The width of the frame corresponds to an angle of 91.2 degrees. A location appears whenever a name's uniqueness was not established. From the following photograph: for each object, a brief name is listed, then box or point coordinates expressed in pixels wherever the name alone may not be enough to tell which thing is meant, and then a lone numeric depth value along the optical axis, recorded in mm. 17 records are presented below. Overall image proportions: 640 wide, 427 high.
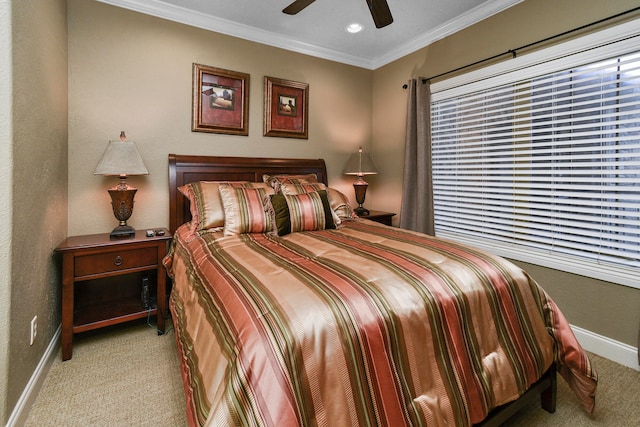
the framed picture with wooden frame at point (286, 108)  3338
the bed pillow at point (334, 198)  2646
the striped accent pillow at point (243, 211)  2271
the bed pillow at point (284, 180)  2816
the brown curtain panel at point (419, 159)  3271
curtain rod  2033
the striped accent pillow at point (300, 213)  2342
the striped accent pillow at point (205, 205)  2342
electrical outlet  1686
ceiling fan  1917
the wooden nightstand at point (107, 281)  2070
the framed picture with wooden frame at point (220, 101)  2945
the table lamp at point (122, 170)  2260
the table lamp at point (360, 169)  3693
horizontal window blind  2064
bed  963
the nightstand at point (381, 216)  3474
